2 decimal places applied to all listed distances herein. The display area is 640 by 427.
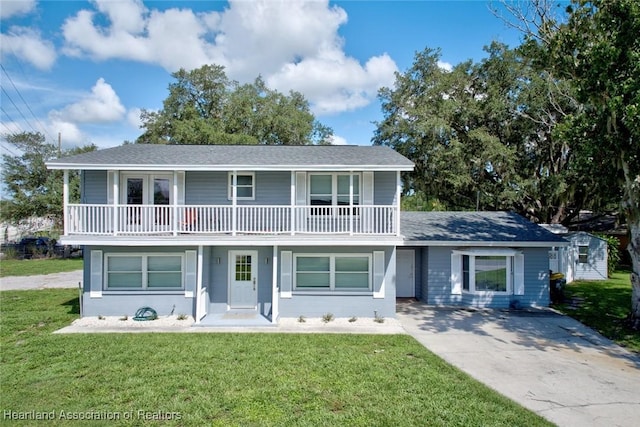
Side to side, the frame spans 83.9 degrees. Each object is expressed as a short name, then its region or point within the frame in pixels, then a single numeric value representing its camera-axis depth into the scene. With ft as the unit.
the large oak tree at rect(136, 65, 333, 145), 100.53
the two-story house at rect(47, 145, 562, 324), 37.52
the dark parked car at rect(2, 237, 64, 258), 97.09
